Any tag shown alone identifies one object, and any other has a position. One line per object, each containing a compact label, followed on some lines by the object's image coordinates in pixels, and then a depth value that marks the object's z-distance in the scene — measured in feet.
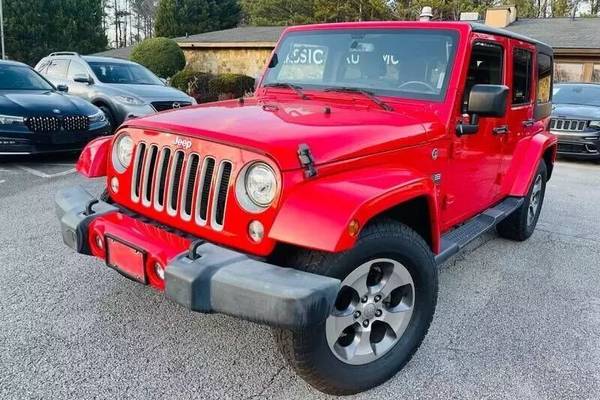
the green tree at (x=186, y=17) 119.85
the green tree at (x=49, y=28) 105.40
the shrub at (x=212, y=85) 65.26
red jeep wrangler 7.13
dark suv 30.66
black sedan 22.71
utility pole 93.06
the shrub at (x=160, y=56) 74.59
